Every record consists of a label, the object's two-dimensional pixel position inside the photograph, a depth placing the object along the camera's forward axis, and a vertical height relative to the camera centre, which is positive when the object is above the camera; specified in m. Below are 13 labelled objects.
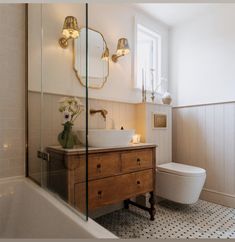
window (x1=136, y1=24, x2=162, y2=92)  2.80 +0.97
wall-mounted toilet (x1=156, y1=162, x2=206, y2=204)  2.12 -0.66
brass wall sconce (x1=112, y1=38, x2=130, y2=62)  2.33 +0.87
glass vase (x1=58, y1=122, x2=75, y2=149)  1.55 -0.11
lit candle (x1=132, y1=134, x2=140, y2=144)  2.37 -0.19
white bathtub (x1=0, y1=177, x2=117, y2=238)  0.94 -0.55
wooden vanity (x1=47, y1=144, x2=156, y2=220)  1.44 -0.42
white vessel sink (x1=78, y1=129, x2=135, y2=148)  1.68 -0.13
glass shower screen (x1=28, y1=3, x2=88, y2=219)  1.47 +0.18
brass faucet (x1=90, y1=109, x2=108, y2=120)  2.09 +0.13
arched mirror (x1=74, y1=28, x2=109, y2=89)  2.14 +0.70
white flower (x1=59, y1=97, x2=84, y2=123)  1.52 +0.12
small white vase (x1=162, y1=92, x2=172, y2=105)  2.75 +0.33
